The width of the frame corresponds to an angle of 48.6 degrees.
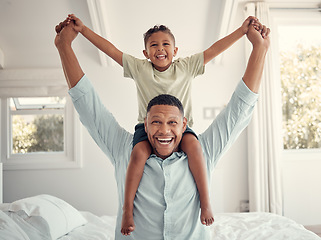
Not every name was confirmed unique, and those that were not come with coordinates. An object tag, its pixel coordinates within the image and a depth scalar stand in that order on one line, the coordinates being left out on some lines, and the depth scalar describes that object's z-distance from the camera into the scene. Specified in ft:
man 3.84
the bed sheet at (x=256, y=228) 6.93
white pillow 6.89
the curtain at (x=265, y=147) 11.78
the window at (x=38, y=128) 12.00
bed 6.52
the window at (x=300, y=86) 12.98
